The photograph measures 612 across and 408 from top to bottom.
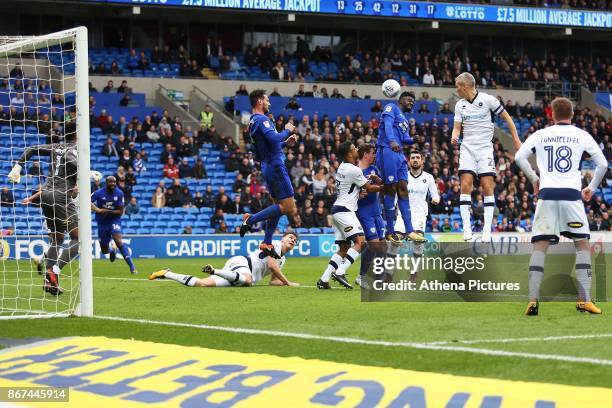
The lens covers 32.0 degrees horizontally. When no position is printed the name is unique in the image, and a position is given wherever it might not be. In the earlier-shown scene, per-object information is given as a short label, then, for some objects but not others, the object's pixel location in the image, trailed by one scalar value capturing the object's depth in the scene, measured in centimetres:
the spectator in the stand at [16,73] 2409
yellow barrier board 607
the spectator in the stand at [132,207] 3111
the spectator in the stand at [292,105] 3866
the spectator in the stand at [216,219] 3144
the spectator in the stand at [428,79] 4526
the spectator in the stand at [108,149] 3250
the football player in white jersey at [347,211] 1446
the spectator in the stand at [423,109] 4134
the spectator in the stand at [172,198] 3216
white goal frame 1108
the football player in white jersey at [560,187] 1017
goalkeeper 1338
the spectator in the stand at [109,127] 3375
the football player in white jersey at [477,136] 1484
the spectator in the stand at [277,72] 4197
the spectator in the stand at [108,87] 3647
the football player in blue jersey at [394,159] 1523
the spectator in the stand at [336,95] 4088
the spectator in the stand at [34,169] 2372
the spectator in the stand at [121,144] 3284
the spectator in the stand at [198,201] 3244
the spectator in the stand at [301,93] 4009
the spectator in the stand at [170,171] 3328
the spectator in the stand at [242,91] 3969
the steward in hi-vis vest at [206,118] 3722
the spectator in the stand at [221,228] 3127
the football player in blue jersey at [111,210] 2081
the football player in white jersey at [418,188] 1748
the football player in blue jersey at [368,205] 1512
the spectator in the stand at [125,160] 3209
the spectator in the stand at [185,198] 3228
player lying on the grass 1497
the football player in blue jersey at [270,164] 1451
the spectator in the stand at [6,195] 2244
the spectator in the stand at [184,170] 3400
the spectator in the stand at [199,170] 3403
